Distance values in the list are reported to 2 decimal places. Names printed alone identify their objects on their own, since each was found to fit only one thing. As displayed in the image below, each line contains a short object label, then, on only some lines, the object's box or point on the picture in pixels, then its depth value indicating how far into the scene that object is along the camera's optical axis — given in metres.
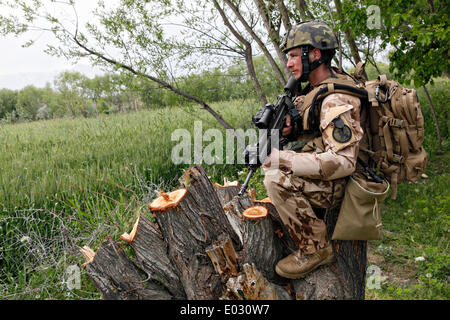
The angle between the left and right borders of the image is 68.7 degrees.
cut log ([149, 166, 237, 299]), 2.64
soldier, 2.25
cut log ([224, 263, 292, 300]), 2.45
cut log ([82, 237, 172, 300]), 2.46
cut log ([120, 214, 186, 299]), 2.67
